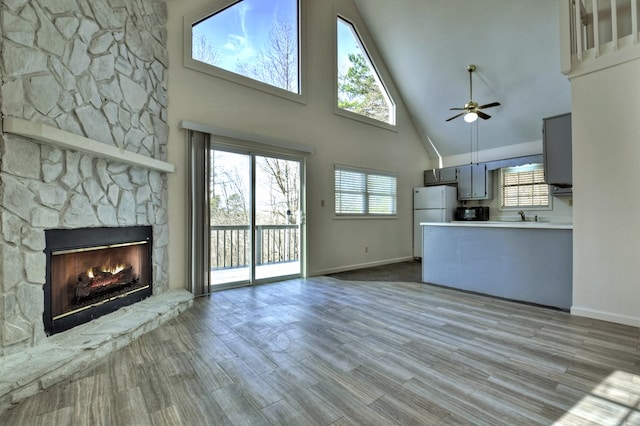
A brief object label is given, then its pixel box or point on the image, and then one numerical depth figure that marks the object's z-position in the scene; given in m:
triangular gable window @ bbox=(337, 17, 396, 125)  5.81
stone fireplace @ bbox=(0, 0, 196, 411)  2.08
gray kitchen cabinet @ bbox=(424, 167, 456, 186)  7.01
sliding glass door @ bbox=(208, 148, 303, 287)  4.20
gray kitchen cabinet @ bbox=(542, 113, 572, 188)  3.53
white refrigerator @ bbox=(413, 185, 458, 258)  6.71
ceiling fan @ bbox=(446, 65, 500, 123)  4.60
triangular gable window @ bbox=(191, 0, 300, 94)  4.11
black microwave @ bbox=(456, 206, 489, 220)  6.64
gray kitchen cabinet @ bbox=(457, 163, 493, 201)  6.51
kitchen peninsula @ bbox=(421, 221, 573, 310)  3.36
